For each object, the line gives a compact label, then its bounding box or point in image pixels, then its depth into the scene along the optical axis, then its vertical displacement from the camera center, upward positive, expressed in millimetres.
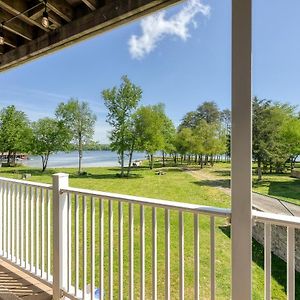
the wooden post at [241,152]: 1236 -7
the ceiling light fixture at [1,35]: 2356 +1039
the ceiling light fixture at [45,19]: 1950 +974
